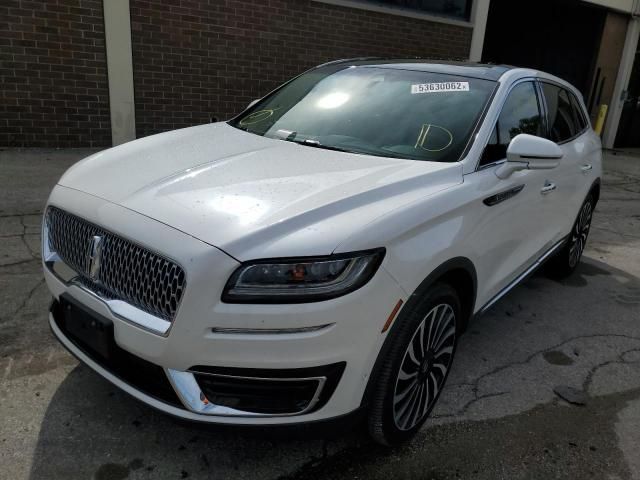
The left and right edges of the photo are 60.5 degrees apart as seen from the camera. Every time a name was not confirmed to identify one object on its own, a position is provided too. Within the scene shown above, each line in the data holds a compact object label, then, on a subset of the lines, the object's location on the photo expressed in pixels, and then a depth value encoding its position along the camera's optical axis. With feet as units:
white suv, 6.24
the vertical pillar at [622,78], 48.03
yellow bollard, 46.50
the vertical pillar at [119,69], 25.16
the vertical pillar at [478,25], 37.14
